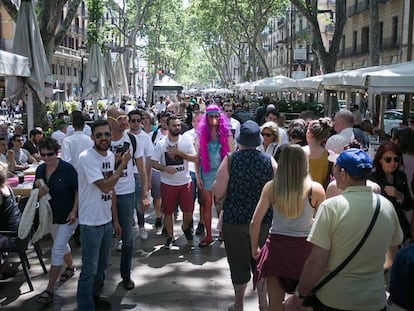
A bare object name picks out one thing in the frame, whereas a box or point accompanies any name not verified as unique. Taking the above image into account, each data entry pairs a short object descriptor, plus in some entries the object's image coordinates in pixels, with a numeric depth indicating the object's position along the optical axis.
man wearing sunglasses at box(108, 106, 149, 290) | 5.26
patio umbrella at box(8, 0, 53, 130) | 8.59
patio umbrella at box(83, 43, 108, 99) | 14.84
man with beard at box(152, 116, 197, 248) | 6.85
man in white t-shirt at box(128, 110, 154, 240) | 6.69
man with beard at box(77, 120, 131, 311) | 4.40
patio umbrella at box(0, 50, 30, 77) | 6.68
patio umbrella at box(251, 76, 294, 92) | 22.27
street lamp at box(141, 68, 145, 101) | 67.38
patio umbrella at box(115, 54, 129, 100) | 20.39
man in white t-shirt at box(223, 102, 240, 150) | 8.26
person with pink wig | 6.58
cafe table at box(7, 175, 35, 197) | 6.80
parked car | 19.64
